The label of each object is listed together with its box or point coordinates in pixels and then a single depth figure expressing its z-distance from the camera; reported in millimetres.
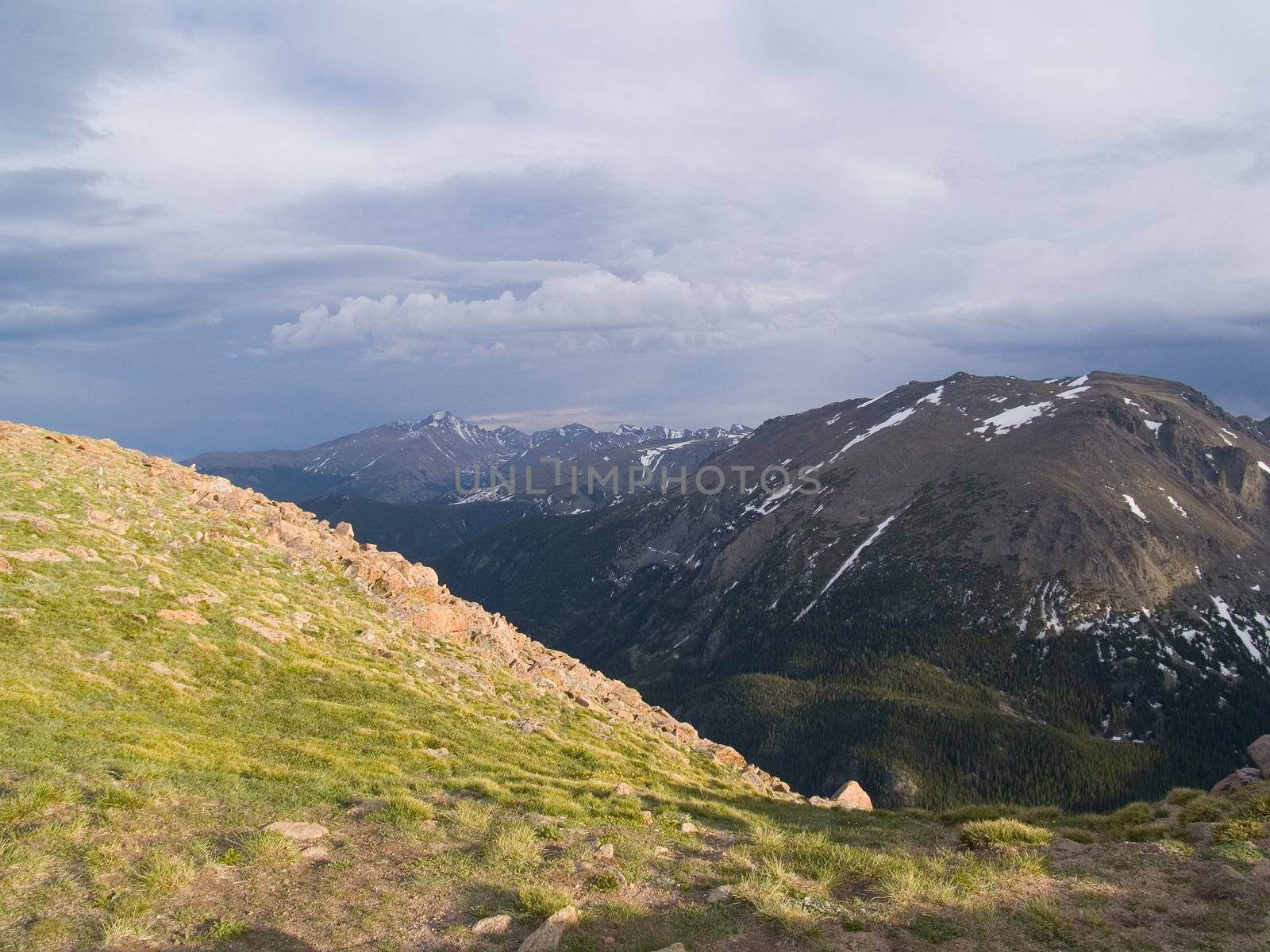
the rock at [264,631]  32656
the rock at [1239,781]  25875
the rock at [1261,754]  27664
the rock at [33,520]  35375
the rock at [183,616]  31188
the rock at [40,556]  32138
